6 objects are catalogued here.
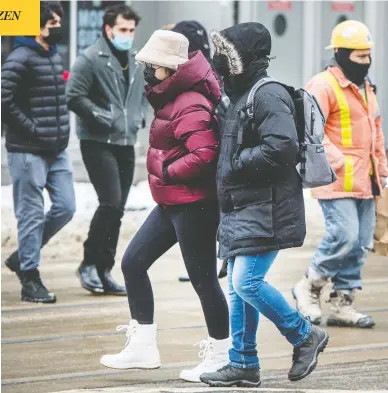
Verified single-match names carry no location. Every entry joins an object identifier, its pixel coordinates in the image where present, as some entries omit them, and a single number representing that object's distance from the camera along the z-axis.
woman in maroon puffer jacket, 13.84
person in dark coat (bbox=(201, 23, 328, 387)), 13.08
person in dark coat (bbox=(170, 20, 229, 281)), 18.44
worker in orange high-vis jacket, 17.04
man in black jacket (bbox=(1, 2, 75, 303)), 18.92
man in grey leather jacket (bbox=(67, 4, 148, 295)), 19.39
